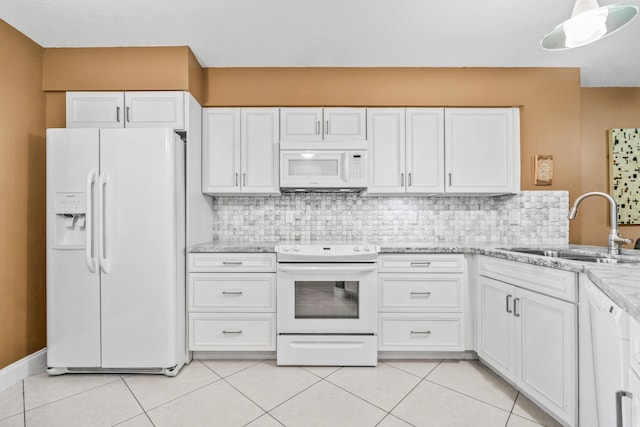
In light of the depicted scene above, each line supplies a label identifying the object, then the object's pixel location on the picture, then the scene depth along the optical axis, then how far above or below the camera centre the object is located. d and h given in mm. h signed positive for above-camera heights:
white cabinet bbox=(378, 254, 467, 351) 2340 -688
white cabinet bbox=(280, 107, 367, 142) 2719 +831
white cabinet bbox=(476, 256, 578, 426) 1504 -705
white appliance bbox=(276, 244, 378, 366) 2262 -689
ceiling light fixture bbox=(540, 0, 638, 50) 1303 +883
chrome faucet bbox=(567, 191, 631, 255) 1828 -99
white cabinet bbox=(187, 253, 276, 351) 2336 -721
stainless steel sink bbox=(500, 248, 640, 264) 1795 -270
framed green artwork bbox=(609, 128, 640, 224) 3006 +435
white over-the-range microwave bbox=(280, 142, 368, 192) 2592 +440
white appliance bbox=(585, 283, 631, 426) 895 -475
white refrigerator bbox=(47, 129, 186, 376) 2092 -317
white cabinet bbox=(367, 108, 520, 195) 2705 +613
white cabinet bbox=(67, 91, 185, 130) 2373 +854
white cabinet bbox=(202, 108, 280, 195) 2709 +628
